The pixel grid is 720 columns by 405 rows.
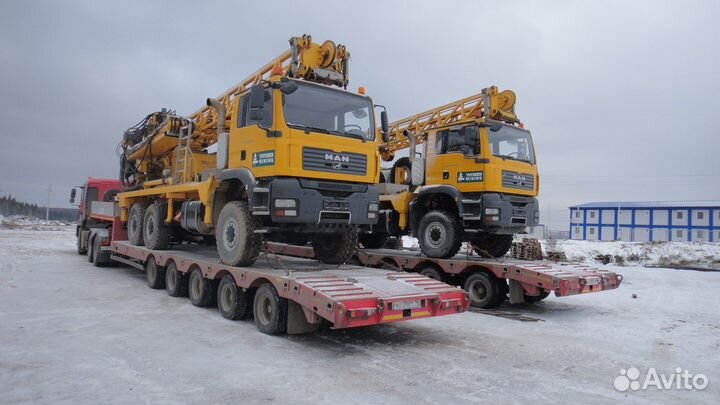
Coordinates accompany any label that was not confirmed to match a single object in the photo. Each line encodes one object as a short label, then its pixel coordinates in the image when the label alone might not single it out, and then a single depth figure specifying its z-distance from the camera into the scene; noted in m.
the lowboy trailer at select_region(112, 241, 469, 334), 5.98
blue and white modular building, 42.31
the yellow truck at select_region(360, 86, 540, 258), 10.38
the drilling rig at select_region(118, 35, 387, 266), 7.45
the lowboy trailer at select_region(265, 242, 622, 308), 8.94
